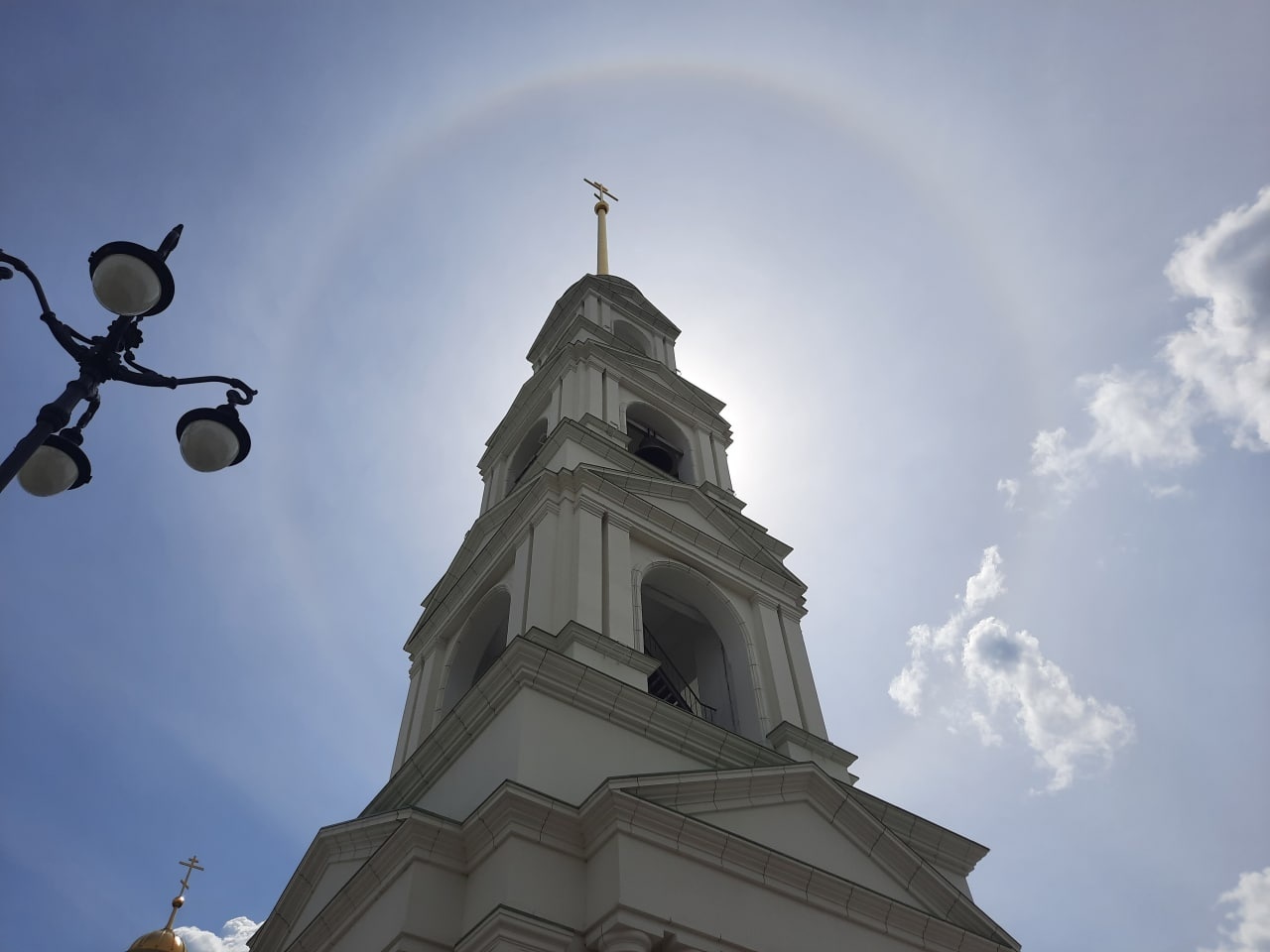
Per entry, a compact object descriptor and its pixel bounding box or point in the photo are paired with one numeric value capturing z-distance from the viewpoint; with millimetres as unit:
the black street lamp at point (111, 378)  6520
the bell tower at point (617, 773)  9875
